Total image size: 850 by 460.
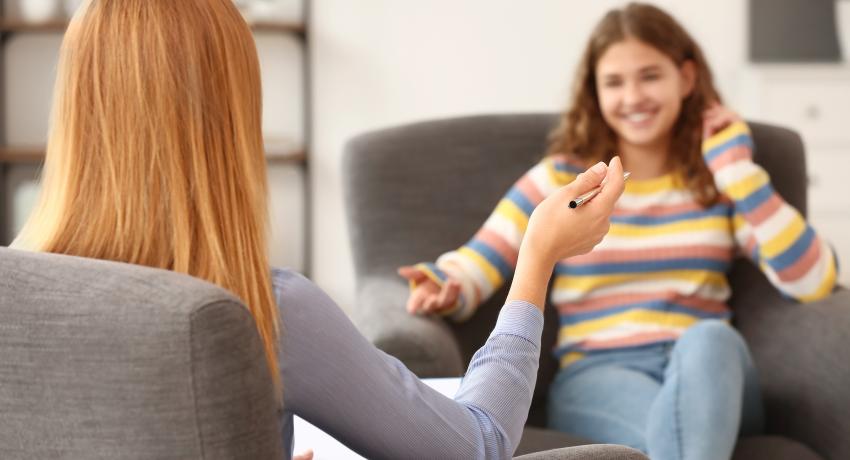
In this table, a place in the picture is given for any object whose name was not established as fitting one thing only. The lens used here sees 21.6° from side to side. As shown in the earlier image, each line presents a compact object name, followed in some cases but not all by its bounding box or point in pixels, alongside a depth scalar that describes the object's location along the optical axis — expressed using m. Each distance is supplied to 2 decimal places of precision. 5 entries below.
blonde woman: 2.38
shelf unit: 5.86
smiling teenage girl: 3.91
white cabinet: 5.71
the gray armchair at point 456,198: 3.97
